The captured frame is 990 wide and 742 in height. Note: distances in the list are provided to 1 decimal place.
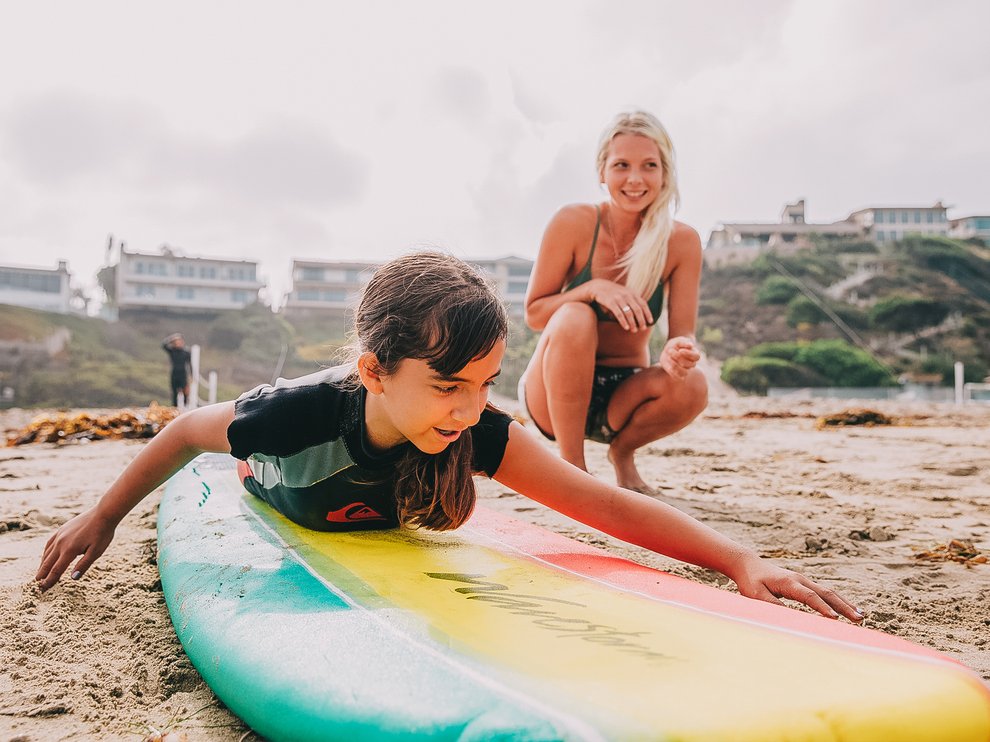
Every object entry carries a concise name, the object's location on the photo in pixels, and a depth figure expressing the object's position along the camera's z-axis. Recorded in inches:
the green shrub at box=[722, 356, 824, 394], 1364.4
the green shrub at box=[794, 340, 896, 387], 1437.0
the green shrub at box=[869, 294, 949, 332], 1628.9
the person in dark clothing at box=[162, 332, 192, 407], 493.4
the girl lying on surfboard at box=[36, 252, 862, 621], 65.7
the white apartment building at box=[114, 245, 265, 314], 1615.4
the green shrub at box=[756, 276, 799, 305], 1747.0
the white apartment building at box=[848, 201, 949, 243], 2192.4
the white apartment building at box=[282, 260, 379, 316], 1741.0
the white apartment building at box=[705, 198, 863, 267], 1940.2
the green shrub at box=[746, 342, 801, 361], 1475.1
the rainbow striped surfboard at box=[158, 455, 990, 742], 36.5
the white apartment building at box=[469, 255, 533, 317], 1760.6
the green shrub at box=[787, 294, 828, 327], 1673.2
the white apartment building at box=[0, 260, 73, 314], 1558.8
